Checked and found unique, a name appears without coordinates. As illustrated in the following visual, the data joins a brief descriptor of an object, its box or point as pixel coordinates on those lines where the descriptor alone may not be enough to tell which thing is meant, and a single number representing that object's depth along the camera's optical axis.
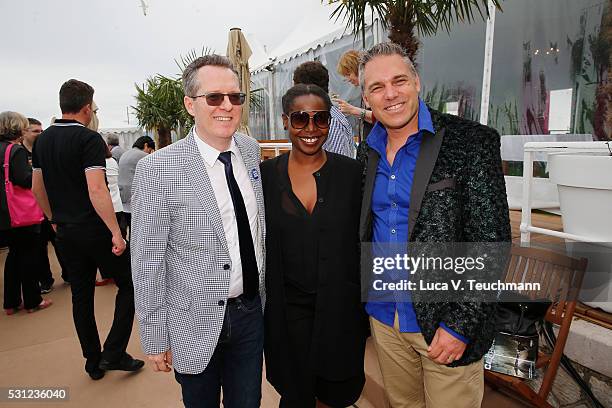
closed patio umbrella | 5.60
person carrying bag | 4.20
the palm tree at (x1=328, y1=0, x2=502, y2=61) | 3.70
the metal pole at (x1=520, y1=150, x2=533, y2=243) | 2.74
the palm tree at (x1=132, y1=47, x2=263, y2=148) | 11.53
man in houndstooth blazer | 1.61
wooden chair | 2.17
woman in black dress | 1.74
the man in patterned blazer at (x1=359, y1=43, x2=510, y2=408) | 1.49
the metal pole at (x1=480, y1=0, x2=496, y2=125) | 5.46
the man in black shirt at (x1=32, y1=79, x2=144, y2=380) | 2.97
